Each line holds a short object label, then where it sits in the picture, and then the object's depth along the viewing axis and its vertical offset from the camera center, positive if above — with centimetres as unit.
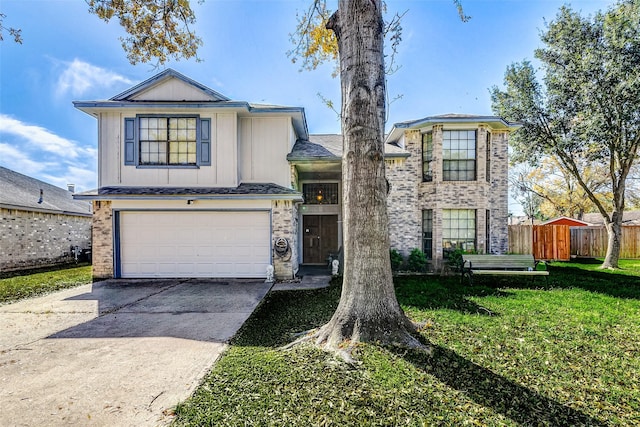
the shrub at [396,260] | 1055 -138
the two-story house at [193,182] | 977 +128
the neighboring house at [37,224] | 1226 -15
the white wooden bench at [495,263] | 882 -125
